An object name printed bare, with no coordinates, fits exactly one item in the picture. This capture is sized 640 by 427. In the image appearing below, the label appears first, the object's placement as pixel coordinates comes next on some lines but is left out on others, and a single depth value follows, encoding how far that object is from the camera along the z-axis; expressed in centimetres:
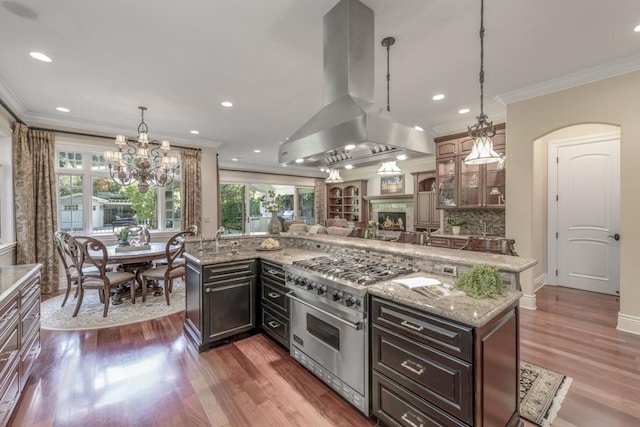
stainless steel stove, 189
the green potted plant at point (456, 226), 514
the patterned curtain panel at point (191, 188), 600
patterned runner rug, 190
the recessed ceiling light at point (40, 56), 274
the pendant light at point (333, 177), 473
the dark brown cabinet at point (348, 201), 938
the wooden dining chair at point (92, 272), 359
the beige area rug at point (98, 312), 340
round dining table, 384
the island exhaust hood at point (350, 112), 181
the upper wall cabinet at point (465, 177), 461
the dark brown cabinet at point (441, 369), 139
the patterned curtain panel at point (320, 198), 1069
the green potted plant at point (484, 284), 165
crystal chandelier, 400
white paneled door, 431
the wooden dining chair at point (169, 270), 400
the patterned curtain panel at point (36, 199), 433
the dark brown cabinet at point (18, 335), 175
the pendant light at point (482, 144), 233
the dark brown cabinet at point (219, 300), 275
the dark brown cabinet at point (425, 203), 678
